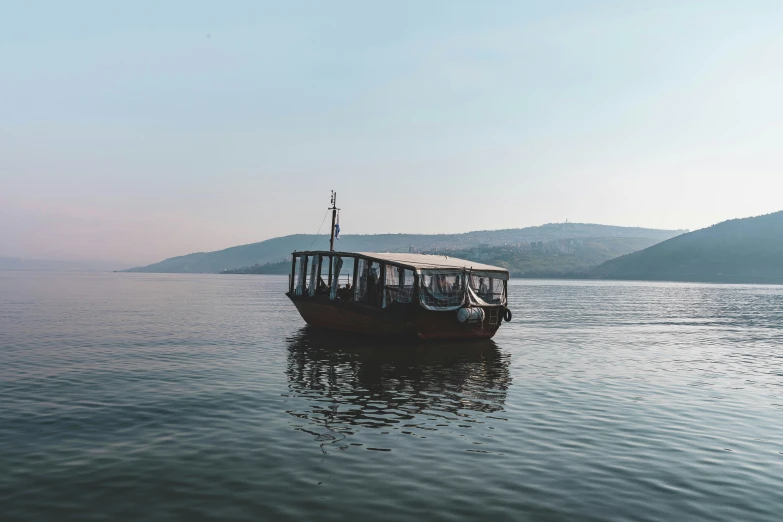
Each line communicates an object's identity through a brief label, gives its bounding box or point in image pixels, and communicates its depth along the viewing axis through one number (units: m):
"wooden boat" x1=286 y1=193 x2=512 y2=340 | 33.53
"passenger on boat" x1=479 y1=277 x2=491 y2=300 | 37.32
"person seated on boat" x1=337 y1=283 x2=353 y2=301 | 40.06
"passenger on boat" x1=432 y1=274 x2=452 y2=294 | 34.59
